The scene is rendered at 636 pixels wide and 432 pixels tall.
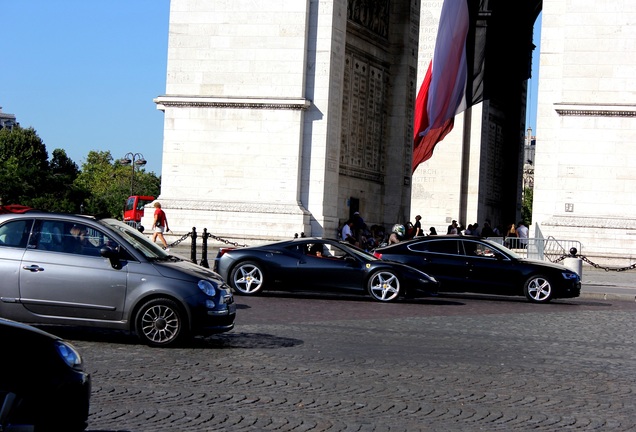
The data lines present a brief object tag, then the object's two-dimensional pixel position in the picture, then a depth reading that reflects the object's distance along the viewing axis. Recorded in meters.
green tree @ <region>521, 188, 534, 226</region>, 130.56
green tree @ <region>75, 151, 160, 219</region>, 114.12
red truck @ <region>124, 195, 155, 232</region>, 64.26
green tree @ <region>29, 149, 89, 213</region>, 93.06
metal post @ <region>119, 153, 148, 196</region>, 72.17
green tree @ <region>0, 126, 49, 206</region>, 90.00
